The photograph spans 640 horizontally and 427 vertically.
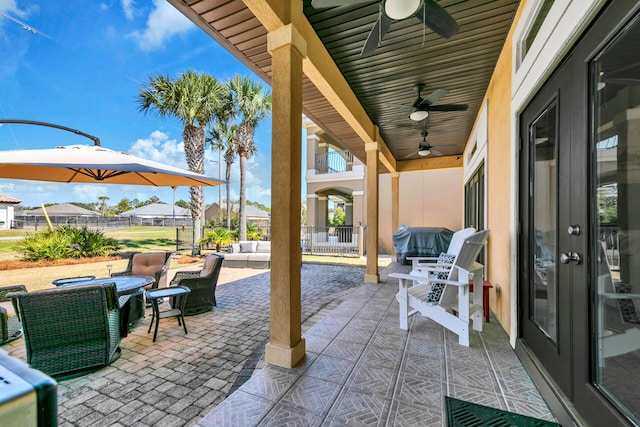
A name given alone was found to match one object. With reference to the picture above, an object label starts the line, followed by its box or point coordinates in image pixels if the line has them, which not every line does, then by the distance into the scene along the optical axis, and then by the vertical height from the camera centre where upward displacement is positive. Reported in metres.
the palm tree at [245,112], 11.62 +4.69
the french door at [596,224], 1.28 -0.04
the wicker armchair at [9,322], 2.96 -1.29
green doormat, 1.67 -1.29
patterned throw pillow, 3.02 -0.86
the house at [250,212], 28.30 +0.48
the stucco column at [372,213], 5.67 +0.07
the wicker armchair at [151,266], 4.45 -0.89
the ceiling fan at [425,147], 6.30 +1.67
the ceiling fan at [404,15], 2.13 +1.76
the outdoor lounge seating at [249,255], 8.20 -1.21
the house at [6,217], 18.67 -0.12
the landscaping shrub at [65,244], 8.27 -0.94
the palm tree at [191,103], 9.73 +4.17
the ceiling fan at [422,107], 4.22 +1.79
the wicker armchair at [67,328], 2.32 -1.03
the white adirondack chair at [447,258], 3.96 -0.69
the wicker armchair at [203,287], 4.04 -1.10
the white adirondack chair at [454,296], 2.75 -0.92
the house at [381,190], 10.76 +1.25
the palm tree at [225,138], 13.18 +4.14
